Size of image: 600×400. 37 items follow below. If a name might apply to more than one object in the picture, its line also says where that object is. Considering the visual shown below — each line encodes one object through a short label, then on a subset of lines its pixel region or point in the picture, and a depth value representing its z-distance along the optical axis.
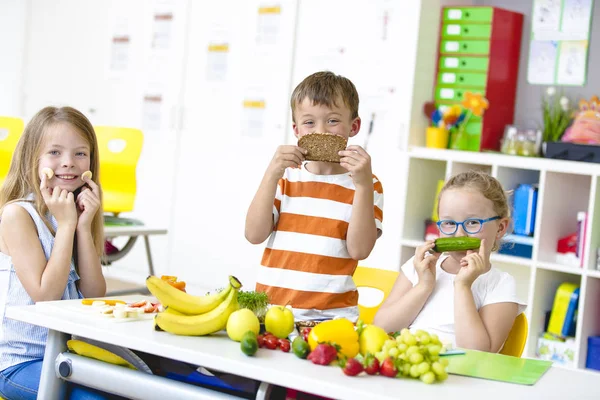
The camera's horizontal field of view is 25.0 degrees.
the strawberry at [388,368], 2.86
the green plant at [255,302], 3.12
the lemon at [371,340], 2.95
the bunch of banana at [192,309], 3.05
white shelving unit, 5.43
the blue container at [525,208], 5.66
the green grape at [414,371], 2.85
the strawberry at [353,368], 2.84
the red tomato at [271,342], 3.00
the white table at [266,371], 2.79
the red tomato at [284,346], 3.00
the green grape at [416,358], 2.86
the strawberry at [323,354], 2.91
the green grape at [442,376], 2.85
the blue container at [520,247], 5.69
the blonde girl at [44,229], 3.43
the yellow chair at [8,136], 6.37
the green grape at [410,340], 2.90
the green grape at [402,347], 2.89
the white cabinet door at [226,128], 7.23
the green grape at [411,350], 2.87
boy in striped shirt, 3.54
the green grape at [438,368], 2.85
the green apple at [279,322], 3.06
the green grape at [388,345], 2.91
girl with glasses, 3.36
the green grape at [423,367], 2.84
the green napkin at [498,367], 2.94
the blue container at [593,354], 5.43
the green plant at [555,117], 5.93
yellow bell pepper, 2.96
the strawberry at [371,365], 2.86
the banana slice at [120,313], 3.16
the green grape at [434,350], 2.88
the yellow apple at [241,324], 3.03
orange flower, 5.74
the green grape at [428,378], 2.84
